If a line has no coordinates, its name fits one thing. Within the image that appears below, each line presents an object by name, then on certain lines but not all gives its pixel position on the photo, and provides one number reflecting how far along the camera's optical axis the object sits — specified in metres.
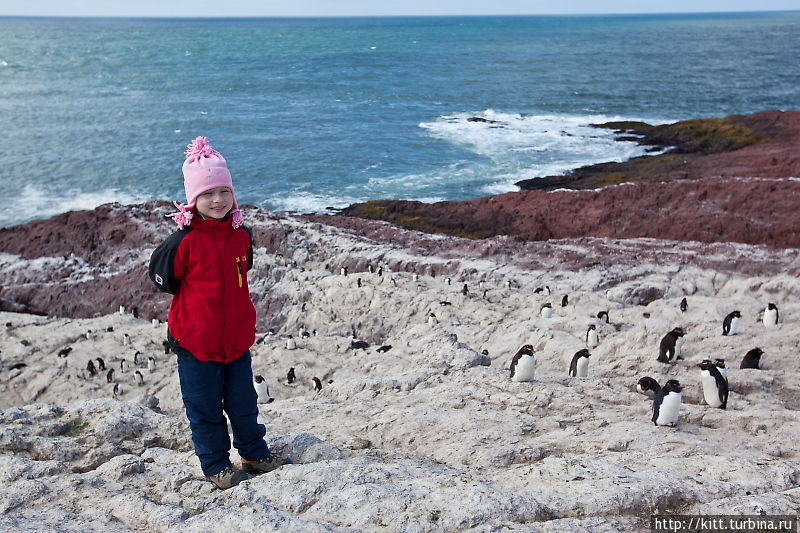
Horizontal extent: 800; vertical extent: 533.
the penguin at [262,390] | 13.46
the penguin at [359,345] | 16.78
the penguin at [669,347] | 11.11
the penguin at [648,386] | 9.07
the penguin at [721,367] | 9.31
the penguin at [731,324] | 12.38
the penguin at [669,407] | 7.30
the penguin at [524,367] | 9.22
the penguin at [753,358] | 10.54
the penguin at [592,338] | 12.89
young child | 4.80
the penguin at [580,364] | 11.34
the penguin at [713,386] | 8.33
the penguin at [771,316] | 13.23
